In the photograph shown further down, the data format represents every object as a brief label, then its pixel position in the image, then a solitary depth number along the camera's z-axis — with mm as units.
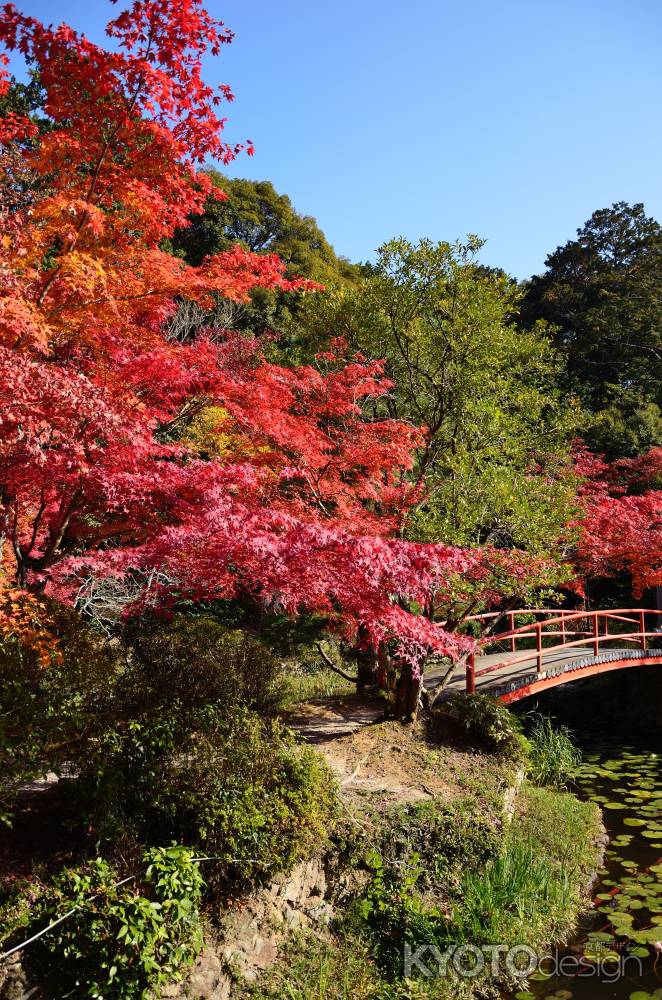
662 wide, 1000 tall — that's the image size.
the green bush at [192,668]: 5242
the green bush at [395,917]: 4977
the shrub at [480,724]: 7918
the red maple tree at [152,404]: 5082
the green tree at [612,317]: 20516
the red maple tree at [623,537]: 11953
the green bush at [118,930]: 3676
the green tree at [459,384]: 7516
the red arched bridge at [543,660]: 9273
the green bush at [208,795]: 4492
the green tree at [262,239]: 20656
